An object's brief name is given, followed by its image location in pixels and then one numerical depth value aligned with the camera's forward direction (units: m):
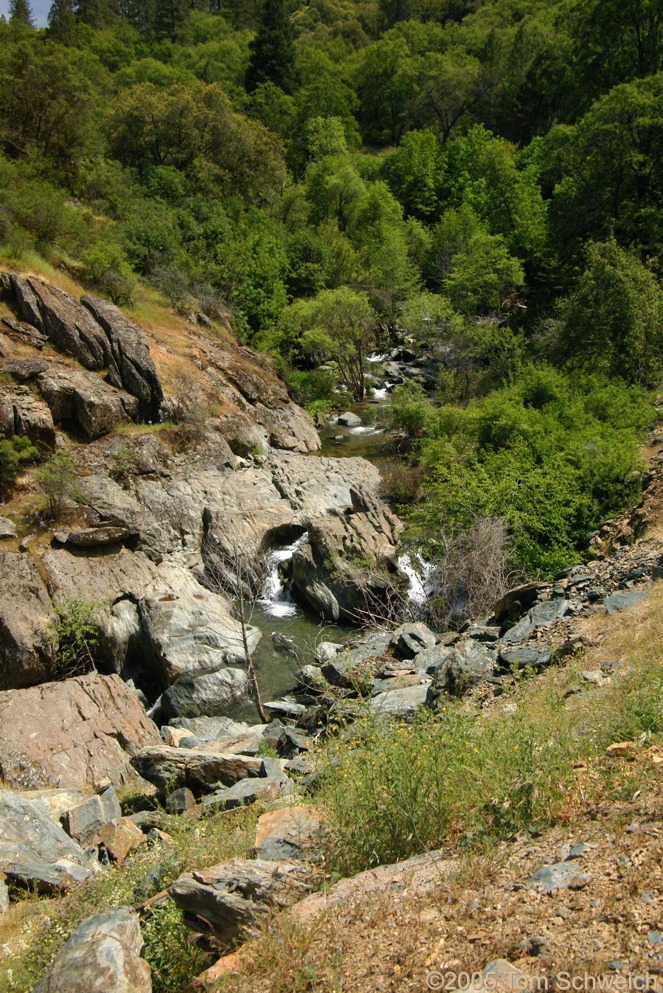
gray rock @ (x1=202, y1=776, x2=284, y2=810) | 7.91
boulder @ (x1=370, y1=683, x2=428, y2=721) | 8.75
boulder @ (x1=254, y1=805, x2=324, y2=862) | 5.32
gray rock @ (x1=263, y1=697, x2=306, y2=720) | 12.11
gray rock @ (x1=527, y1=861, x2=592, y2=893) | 3.88
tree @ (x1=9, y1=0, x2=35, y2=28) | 54.66
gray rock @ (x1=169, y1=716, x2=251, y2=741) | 11.88
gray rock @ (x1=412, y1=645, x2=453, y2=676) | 11.01
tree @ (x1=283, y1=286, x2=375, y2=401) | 29.19
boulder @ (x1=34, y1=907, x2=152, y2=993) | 3.97
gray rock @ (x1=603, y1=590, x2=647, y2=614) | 9.61
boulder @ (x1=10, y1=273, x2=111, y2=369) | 19.75
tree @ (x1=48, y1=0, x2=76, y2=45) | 54.53
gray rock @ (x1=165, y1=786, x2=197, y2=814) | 8.92
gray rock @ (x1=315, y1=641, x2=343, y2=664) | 13.76
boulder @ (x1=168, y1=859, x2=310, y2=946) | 4.36
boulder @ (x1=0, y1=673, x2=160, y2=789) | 10.34
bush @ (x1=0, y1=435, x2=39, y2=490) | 15.77
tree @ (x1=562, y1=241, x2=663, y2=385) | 19.84
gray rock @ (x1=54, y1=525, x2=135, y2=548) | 15.07
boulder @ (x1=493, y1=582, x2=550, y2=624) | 12.14
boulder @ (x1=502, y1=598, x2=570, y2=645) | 10.49
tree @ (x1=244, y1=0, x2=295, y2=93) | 54.81
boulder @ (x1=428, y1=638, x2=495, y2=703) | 9.02
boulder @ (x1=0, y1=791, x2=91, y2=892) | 6.39
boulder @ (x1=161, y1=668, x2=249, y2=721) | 12.98
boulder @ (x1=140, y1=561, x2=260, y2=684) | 13.71
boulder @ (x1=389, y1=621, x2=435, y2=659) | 12.57
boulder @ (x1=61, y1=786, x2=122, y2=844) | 8.10
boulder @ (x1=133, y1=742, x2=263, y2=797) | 9.38
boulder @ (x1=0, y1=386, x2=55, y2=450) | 16.77
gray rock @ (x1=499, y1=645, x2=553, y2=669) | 9.03
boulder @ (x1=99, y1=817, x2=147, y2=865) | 7.59
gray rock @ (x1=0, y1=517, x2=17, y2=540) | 14.65
